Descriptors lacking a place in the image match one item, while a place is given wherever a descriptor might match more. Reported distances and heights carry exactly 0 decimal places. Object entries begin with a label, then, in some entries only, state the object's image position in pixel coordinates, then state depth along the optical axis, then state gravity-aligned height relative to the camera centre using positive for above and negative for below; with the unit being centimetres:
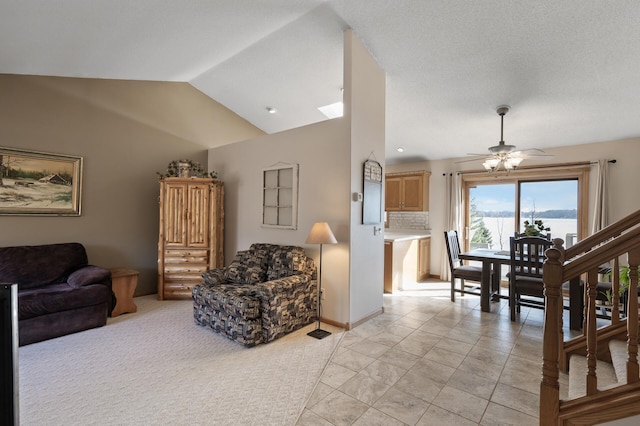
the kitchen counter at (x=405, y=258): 496 -83
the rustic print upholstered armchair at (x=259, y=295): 297 -91
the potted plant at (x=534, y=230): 376 -20
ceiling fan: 361 +73
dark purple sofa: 296 -88
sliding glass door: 498 +17
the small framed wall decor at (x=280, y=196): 395 +22
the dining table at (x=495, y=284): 340 -93
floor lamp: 314 -27
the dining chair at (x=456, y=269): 430 -83
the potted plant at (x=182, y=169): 458 +66
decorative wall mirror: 352 +23
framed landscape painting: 357 +33
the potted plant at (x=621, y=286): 291 -73
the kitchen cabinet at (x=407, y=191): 604 +46
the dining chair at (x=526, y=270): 349 -69
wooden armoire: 441 -36
